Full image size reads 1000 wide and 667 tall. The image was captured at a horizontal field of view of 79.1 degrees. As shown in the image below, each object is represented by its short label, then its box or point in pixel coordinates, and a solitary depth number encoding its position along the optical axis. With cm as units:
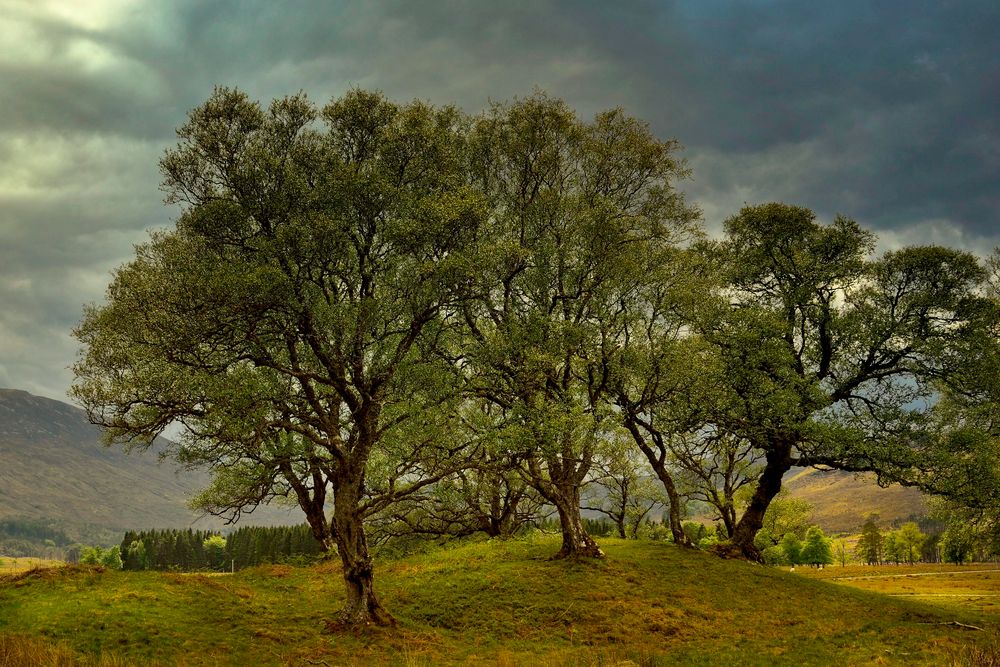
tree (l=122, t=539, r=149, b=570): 12738
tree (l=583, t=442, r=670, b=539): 4550
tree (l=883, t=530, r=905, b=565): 15038
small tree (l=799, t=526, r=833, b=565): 11369
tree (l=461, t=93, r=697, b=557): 3042
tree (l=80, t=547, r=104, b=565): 14688
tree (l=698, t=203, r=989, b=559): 3500
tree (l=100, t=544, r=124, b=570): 14712
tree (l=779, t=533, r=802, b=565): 11694
